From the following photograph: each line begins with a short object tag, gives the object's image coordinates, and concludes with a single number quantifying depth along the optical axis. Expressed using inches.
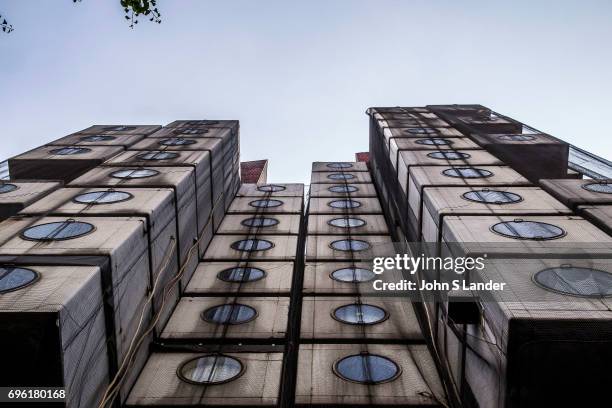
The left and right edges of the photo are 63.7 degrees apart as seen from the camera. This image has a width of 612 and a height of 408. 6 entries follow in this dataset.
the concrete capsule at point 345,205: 1027.3
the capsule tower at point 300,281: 347.6
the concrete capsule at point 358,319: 605.8
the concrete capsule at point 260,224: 933.8
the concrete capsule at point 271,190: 1176.6
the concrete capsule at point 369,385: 484.4
